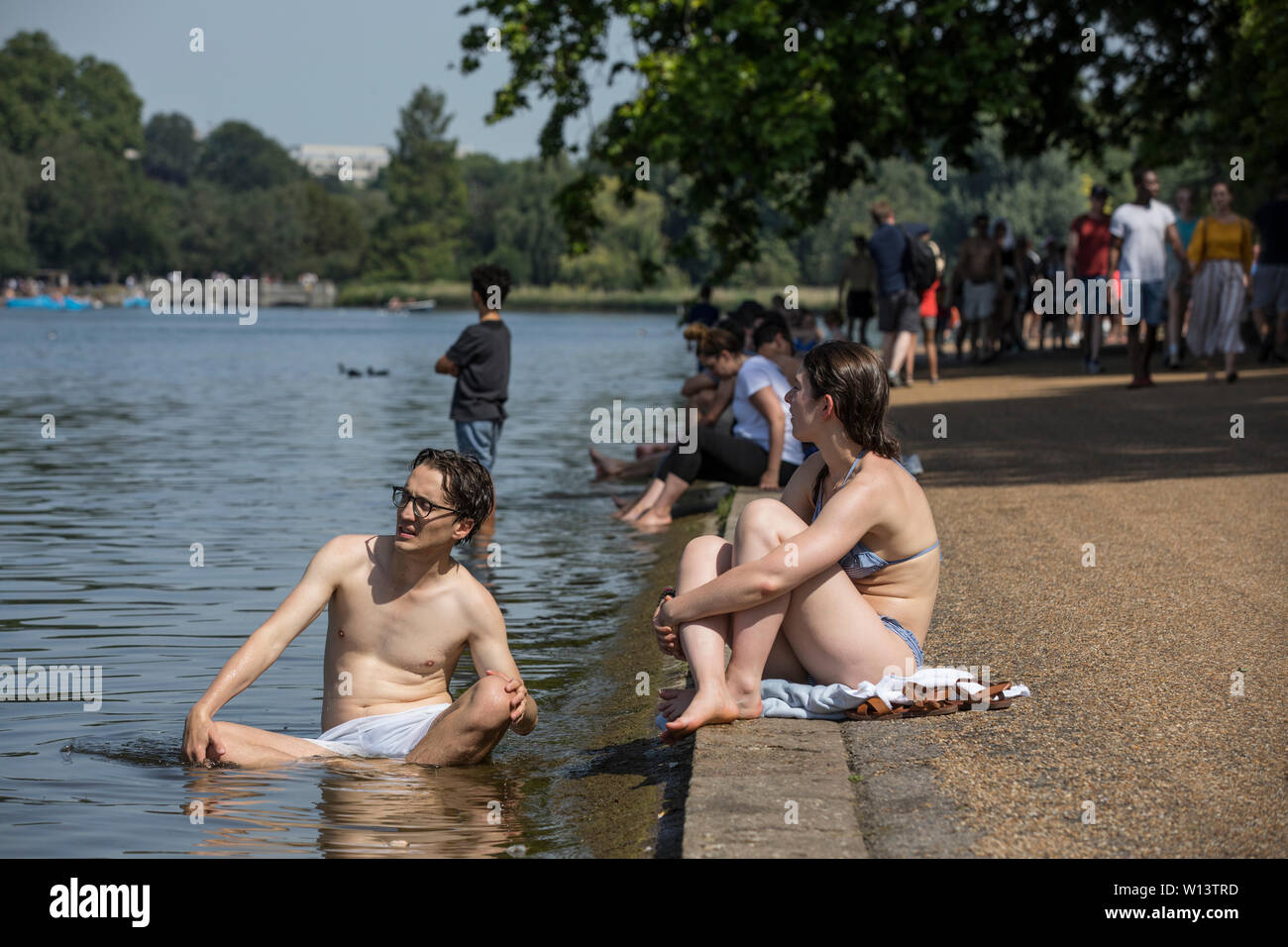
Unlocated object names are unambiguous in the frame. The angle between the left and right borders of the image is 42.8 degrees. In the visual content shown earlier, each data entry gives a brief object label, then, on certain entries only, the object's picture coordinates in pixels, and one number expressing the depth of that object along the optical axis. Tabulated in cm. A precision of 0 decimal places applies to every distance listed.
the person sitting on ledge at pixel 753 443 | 1161
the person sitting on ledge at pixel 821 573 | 519
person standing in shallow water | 1224
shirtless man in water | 558
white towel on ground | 527
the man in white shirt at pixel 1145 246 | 1797
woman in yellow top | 1762
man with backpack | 1953
